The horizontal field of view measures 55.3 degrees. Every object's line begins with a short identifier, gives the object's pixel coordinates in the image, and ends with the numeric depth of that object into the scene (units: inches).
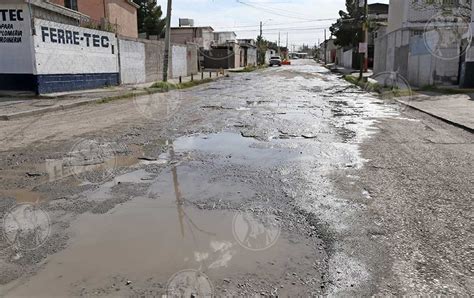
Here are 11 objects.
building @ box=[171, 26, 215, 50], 2403.1
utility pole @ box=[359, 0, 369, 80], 1229.7
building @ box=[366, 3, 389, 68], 1920.5
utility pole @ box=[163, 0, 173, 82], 964.6
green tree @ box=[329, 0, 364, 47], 2239.2
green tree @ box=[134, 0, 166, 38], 2029.5
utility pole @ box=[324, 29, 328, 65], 3917.3
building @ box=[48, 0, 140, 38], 1258.7
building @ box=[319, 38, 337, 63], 3587.6
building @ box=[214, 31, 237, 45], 2928.2
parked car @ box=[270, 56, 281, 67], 3293.8
